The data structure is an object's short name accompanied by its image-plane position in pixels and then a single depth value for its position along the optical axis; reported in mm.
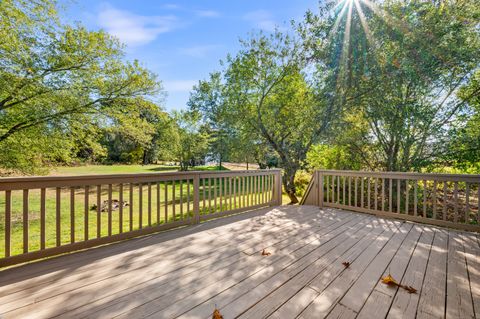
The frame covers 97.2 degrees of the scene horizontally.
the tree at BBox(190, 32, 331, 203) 5844
